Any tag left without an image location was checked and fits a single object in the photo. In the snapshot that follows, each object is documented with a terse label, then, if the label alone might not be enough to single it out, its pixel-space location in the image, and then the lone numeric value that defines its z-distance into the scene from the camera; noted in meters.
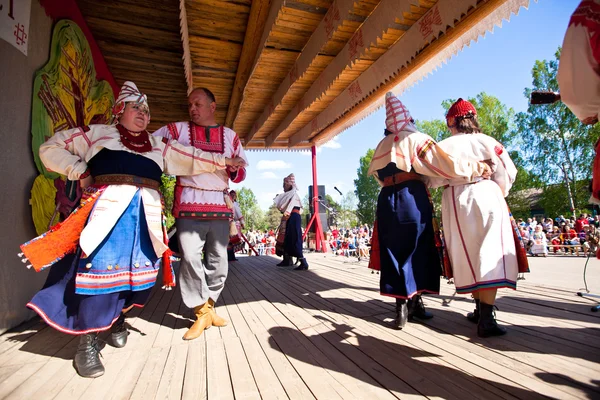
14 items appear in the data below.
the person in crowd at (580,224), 12.05
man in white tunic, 2.24
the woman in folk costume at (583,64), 1.06
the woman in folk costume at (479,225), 1.96
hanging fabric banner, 2.14
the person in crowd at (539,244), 10.85
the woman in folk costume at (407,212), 2.15
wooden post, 8.55
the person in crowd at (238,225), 5.68
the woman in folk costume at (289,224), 5.67
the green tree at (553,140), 20.23
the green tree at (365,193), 46.34
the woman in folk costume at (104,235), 1.67
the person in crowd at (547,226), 13.43
